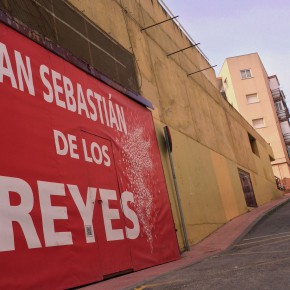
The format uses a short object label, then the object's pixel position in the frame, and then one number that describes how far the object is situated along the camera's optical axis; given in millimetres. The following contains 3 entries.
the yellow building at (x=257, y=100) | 45000
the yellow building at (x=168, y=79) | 8711
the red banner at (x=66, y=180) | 5539
